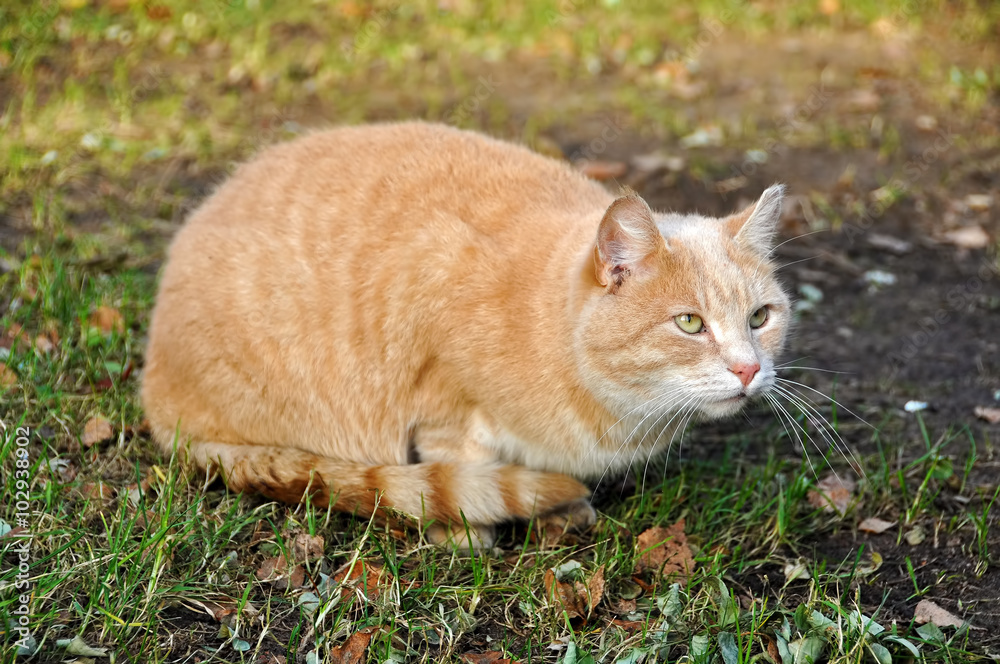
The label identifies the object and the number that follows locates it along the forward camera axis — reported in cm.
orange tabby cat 277
